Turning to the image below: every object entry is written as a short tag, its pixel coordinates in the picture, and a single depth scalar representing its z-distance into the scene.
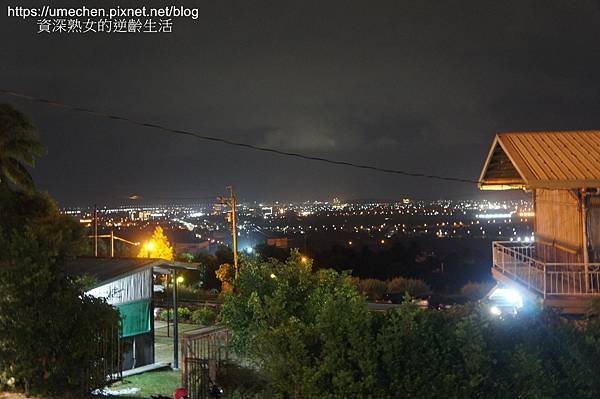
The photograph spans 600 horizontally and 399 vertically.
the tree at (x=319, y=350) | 7.23
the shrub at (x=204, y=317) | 25.31
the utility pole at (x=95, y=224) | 37.31
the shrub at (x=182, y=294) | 32.50
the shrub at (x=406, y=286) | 38.03
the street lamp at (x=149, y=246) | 41.38
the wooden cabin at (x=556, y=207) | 16.75
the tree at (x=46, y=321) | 10.88
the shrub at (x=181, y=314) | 26.30
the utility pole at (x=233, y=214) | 33.34
